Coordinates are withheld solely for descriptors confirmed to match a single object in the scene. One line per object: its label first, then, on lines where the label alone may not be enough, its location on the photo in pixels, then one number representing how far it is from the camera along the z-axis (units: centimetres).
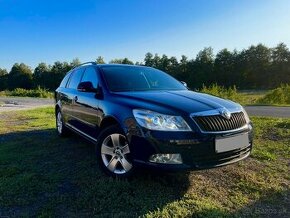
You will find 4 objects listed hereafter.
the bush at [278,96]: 1617
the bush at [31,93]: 2616
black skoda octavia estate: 237
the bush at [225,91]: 1383
